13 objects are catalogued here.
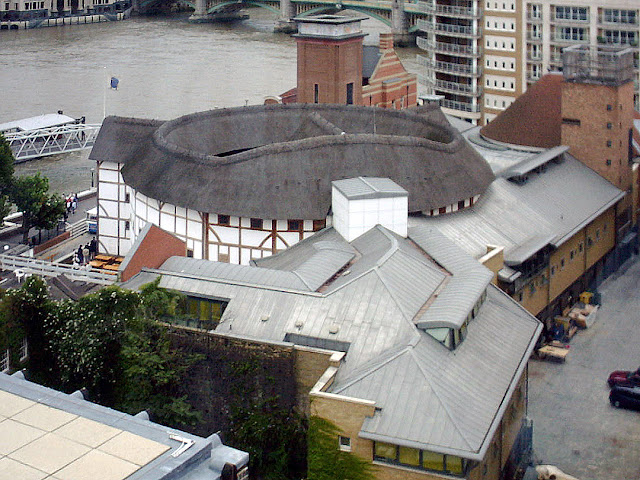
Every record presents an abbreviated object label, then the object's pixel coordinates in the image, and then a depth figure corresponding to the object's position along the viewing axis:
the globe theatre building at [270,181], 48.41
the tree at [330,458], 33.88
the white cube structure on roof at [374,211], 45.28
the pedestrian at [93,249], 58.13
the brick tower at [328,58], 77.31
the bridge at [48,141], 83.46
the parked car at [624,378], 44.41
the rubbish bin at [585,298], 55.09
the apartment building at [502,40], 83.75
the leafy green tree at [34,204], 59.16
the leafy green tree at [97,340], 39.25
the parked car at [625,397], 43.72
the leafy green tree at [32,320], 39.72
